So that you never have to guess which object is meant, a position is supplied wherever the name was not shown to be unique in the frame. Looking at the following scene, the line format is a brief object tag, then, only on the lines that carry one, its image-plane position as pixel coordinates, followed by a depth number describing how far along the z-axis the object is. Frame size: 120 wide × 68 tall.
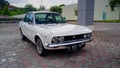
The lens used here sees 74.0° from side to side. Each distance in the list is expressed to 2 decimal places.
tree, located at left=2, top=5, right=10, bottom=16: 19.21
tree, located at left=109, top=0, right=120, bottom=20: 14.65
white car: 2.51
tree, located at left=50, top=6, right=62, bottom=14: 20.44
